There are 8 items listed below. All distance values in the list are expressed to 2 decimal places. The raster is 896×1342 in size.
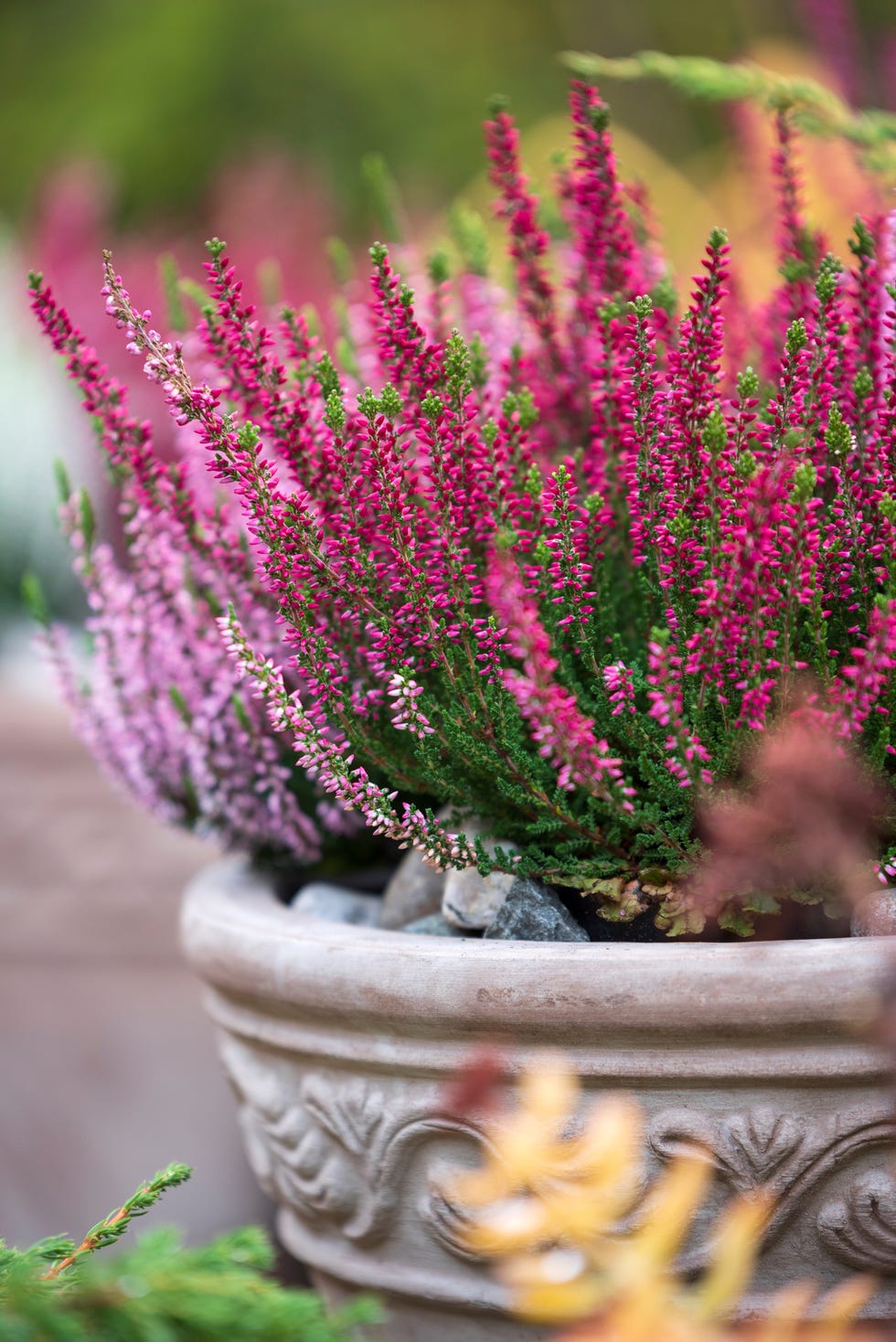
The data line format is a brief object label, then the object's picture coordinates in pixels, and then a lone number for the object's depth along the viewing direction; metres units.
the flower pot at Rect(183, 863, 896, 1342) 1.02
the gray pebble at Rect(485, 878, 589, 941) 1.10
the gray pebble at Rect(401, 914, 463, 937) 1.16
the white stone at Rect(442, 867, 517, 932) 1.13
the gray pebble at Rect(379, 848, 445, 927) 1.20
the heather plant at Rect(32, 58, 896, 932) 1.04
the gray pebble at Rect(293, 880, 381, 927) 1.23
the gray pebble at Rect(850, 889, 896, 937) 1.06
